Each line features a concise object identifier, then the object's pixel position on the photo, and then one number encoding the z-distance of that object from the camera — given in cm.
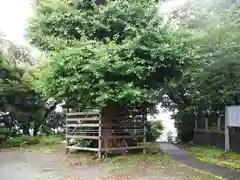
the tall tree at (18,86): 1034
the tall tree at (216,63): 650
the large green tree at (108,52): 609
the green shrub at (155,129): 1473
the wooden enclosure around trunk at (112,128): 690
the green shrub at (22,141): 1020
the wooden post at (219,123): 926
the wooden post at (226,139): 755
